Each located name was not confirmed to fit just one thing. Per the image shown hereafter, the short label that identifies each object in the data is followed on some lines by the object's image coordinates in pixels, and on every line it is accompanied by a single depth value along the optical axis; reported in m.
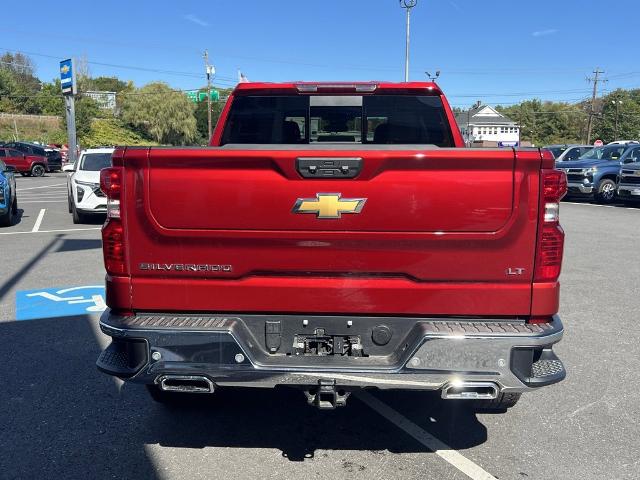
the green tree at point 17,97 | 89.88
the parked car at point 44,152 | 34.31
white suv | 12.91
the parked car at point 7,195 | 12.66
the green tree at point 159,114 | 74.56
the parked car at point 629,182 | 17.72
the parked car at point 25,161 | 31.84
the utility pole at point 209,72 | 54.92
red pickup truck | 2.76
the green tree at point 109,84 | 125.19
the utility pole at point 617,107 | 90.88
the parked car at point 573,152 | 22.69
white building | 108.19
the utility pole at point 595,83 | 79.06
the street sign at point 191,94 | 67.44
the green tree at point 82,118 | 62.22
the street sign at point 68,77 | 30.83
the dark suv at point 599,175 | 19.38
